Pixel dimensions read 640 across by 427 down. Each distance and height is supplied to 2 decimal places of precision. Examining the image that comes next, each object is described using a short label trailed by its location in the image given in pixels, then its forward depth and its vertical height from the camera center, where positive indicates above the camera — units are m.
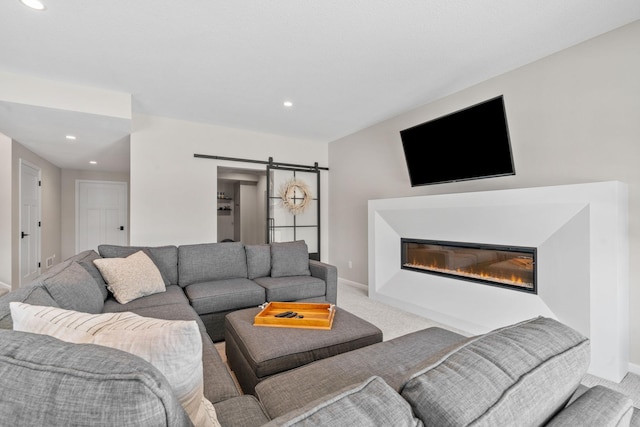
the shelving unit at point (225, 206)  7.55 +0.23
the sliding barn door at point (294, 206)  4.88 +0.15
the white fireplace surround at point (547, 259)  2.02 -0.32
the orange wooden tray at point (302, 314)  1.90 -0.69
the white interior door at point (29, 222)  4.39 -0.09
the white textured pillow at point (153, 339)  0.66 -0.30
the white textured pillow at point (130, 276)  2.34 -0.50
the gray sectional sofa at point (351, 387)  0.43 -0.34
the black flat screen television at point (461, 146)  2.60 +0.68
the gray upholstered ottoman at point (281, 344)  1.55 -0.73
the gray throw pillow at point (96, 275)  2.22 -0.46
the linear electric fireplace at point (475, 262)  2.58 -0.48
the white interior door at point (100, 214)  6.36 +0.03
